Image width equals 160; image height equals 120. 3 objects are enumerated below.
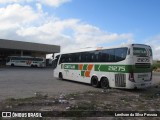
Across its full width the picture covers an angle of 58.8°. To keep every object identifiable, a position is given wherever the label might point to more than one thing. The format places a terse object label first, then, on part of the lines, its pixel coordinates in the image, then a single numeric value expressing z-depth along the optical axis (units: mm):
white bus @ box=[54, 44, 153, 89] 8438
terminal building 35611
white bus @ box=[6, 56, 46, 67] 32818
